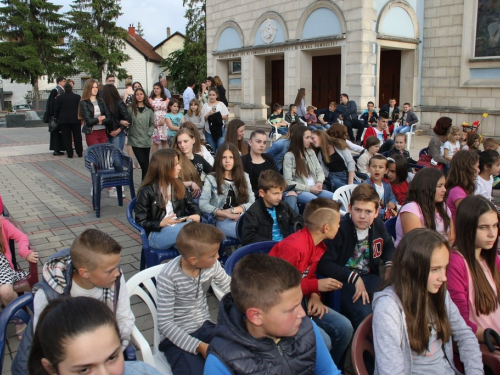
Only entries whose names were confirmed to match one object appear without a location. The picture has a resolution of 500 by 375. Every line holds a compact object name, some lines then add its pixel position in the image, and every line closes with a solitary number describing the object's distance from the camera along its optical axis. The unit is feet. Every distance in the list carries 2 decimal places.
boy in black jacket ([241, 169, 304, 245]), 12.45
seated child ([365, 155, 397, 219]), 16.83
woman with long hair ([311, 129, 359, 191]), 21.16
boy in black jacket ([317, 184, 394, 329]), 10.11
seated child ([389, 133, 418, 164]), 24.48
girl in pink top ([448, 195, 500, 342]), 8.41
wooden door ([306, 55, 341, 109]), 61.00
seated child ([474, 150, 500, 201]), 16.99
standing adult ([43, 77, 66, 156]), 38.11
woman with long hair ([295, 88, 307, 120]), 45.16
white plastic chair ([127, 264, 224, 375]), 7.78
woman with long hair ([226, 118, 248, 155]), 21.21
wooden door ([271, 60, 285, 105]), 69.36
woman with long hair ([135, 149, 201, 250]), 12.84
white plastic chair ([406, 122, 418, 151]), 42.18
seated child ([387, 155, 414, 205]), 18.08
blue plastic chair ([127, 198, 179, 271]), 12.59
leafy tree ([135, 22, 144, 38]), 289.33
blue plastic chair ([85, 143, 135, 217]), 21.92
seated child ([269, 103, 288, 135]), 44.96
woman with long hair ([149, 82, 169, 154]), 29.66
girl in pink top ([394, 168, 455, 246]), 11.49
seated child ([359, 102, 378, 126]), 44.88
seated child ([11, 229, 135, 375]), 7.63
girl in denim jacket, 15.07
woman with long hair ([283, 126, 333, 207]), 18.66
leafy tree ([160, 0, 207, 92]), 125.08
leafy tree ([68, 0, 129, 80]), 132.36
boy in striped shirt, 8.09
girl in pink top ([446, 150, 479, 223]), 14.16
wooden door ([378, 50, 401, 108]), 57.31
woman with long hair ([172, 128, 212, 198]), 16.61
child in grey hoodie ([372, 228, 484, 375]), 6.95
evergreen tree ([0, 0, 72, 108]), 125.19
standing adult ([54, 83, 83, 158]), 37.17
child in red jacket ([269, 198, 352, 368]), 9.22
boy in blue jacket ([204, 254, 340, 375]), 5.81
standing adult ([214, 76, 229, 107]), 40.75
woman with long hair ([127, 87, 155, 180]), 25.75
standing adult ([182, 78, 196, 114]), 41.39
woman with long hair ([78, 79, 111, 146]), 26.86
